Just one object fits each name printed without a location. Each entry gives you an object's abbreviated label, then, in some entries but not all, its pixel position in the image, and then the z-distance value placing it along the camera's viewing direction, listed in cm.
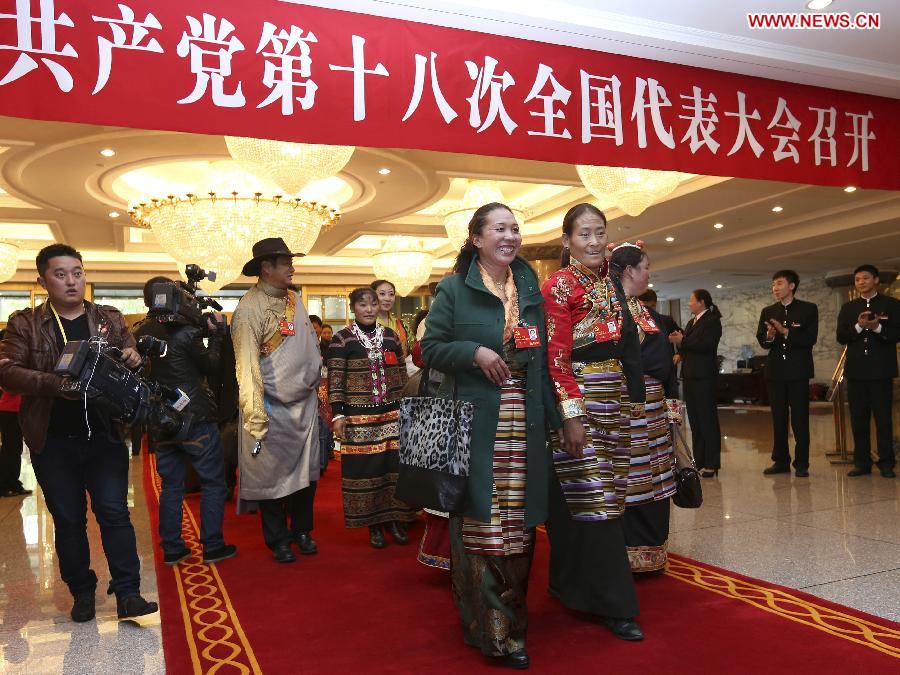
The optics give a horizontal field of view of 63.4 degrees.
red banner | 257
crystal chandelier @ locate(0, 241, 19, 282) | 987
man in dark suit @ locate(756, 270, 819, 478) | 562
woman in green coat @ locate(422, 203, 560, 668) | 223
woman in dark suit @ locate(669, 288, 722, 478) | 566
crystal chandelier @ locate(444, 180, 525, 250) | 846
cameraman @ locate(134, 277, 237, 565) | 361
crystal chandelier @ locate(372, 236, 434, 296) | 1117
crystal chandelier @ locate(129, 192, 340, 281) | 725
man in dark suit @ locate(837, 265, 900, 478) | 545
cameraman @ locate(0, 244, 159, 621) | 268
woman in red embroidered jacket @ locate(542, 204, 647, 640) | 239
